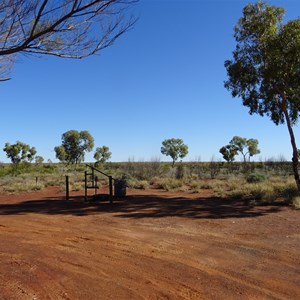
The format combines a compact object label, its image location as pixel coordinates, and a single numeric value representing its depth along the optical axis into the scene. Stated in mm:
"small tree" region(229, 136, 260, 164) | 59782
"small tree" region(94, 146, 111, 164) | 61476
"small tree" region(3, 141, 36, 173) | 53898
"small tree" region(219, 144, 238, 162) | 59734
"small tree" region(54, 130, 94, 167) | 57946
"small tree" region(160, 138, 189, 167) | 66795
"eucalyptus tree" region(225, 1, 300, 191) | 14545
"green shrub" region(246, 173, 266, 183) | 21241
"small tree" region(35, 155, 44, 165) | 58162
